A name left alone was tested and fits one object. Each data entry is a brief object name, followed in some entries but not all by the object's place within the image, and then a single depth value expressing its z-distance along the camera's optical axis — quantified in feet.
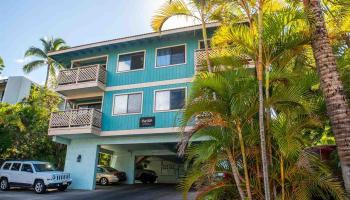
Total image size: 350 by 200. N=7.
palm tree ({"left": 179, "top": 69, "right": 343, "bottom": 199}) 17.71
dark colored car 79.71
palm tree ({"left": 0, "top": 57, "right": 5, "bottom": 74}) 56.09
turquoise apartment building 53.78
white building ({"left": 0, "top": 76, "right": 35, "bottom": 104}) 102.99
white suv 52.21
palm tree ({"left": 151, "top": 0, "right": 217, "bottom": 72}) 25.63
